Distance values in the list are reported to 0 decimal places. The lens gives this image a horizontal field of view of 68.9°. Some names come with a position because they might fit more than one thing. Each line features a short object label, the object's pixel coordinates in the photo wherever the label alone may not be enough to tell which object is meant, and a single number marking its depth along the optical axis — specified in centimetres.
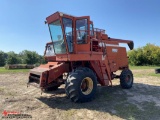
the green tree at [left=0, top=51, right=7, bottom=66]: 4186
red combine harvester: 449
